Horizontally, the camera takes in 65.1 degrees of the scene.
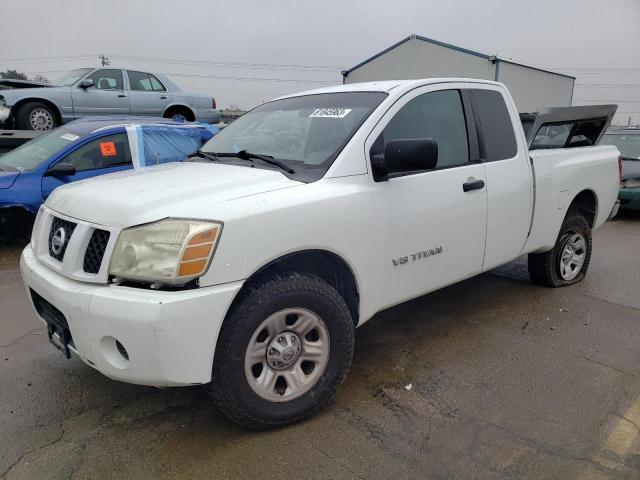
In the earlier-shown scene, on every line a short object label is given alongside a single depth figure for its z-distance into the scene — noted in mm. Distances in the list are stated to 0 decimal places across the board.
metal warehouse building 21125
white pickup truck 2217
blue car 5883
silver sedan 9641
